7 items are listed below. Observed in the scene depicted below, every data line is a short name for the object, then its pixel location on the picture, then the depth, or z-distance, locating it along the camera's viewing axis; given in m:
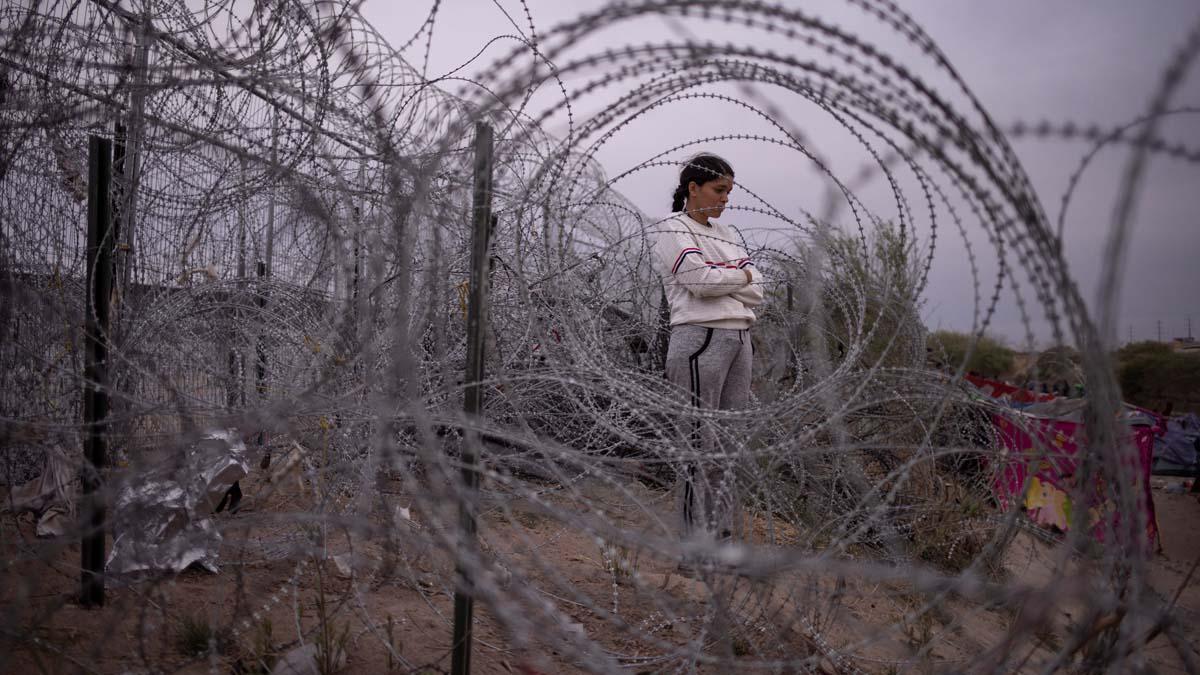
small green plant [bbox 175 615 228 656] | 2.27
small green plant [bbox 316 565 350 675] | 2.07
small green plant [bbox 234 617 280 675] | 2.08
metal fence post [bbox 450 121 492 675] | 1.84
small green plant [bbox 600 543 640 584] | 3.23
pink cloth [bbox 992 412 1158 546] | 4.41
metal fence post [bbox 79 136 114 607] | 2.40
